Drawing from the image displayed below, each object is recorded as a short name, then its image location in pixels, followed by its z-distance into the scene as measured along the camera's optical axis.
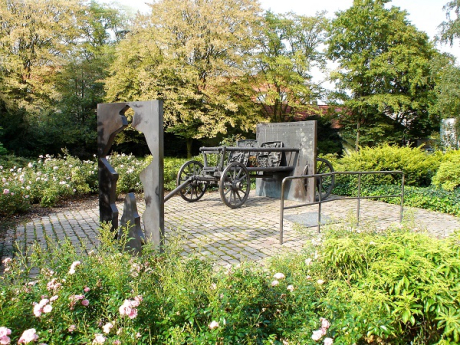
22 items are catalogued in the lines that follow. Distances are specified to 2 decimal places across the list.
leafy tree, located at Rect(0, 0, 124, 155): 17.12
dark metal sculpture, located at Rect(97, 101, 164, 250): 4.16
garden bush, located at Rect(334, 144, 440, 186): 9.33
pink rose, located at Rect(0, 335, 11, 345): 1.65
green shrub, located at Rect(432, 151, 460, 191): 7.84
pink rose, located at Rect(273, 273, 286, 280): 2.42
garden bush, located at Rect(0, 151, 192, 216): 6.99
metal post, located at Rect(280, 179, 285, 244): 4.97
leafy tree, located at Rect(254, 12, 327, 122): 20.47
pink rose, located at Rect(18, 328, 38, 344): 1.65
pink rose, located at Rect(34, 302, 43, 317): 1.87
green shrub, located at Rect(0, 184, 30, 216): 6.57
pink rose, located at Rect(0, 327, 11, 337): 1.66
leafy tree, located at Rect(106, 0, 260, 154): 16.88
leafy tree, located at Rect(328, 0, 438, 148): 21.06
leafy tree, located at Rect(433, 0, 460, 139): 18.00
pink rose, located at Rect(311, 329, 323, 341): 1.90
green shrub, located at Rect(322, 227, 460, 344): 2.03
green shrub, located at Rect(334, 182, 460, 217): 7.68
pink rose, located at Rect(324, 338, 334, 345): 1.89
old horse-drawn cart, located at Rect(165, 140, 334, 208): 7.64
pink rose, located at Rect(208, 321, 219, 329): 1.88
